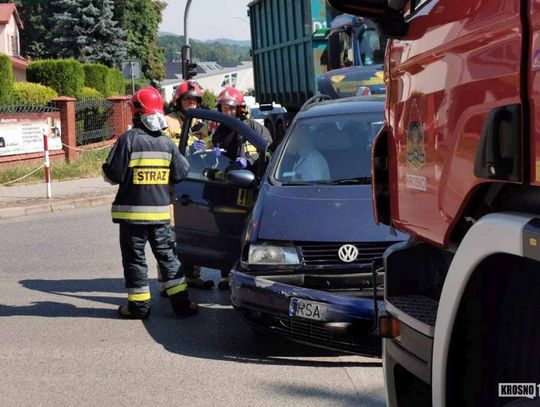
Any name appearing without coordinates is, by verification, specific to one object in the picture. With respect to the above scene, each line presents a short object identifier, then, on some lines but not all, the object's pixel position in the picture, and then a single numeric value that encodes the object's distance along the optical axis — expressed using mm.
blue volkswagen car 5707
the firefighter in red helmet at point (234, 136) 8062
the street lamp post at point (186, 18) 29203
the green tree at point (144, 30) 60719
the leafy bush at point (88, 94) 31255
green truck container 17250
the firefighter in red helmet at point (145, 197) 7223
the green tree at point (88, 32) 53125
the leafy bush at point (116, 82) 39438
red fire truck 2195
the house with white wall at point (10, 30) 66938
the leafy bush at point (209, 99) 58181
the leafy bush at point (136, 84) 51984
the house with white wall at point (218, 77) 109875
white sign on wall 19734
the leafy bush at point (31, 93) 25438
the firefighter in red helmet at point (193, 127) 8453
